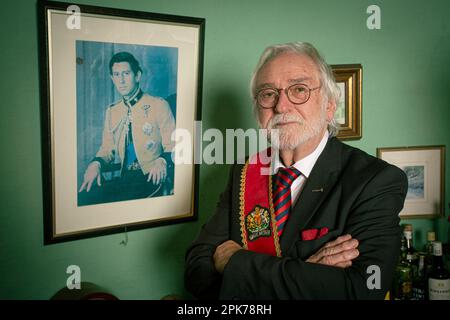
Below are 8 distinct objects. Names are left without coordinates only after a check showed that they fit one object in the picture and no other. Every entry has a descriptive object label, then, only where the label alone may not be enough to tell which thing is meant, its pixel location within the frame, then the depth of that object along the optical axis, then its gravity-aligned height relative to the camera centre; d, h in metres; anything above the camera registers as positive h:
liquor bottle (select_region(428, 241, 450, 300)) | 1.84 -0.64
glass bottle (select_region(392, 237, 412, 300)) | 1.92 -0.67
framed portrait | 1.42 +0.10
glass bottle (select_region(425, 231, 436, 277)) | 1.97 -0.56
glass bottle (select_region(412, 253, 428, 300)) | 1.91 -0.69
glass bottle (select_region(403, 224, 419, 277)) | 1.94 -0.54
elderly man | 1.11 -0.22
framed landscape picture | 2.15 -0.19
